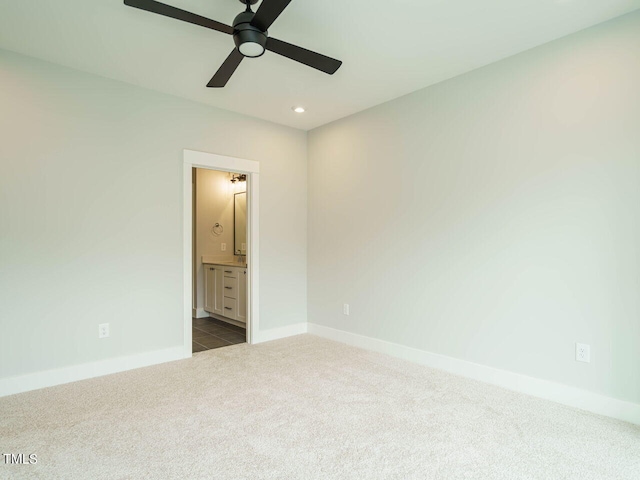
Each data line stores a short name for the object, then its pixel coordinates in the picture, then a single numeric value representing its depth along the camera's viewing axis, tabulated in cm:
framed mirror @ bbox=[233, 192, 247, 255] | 561
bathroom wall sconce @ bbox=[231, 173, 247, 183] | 560
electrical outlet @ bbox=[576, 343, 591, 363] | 245
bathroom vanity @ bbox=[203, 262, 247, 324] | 465
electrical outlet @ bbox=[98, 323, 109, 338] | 309
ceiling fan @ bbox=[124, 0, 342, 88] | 183
